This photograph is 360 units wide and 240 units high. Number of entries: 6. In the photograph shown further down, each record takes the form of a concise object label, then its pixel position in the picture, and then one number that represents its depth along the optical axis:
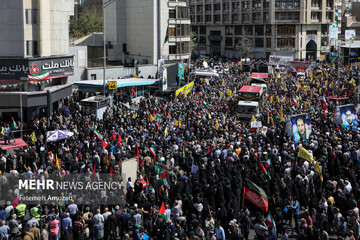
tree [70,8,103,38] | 79.75
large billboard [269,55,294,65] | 55.49
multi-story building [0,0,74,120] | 31.27
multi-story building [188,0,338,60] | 90.94
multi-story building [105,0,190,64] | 53.66
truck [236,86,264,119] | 35.25
